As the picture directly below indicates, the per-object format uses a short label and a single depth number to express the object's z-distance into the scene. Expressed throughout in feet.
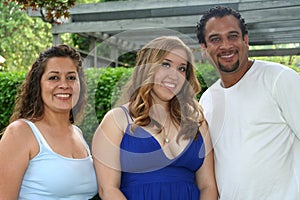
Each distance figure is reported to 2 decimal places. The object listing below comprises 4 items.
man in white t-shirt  7.99
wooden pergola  22.50
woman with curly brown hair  7.60
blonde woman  8.08
